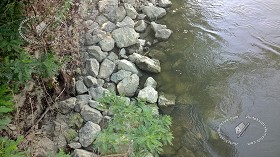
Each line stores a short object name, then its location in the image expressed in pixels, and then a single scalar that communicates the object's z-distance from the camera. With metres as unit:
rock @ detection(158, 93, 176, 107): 3.98
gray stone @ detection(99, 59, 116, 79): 4.11
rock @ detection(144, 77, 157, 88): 4.11
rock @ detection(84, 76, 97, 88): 3.86
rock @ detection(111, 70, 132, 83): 4.13
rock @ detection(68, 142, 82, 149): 3.16
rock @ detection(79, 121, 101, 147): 3.21
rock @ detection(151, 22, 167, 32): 4.94
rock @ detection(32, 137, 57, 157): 2.90
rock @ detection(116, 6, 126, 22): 4.89
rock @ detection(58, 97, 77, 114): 3.42
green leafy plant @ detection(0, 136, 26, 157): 1.86
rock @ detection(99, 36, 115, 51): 4.38
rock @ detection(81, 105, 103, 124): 3.46
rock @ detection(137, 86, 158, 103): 3.94
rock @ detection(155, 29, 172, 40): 4.85
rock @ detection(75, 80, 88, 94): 3.74
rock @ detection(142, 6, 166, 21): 5.21
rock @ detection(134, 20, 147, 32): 4.94
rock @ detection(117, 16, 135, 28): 4.82
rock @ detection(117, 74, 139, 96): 4.02
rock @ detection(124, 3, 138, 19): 5.05
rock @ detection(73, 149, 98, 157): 3.01
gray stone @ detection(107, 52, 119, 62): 4.34
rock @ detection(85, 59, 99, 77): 4.01
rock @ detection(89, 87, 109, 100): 3.73
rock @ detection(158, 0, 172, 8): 5.47
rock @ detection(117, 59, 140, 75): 4.25
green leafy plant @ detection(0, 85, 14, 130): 2.05
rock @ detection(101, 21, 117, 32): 4.66
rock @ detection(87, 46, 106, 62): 4.22
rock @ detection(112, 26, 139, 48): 4.54
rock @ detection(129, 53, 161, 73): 4.30
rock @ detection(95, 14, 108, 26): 4.73
